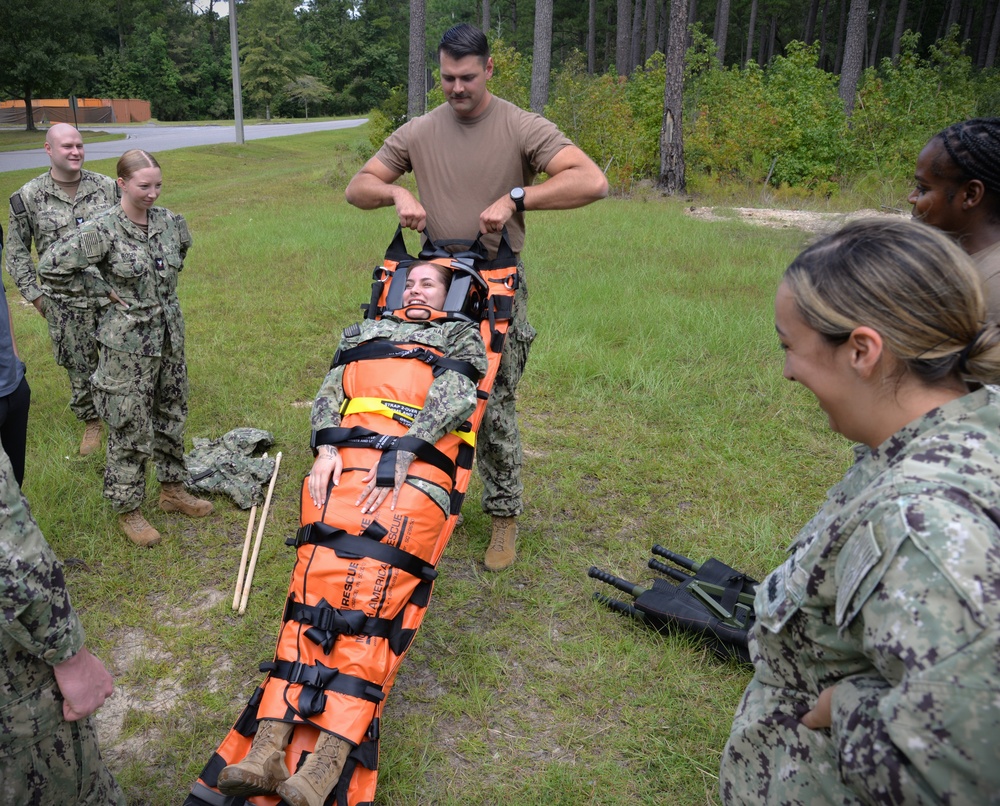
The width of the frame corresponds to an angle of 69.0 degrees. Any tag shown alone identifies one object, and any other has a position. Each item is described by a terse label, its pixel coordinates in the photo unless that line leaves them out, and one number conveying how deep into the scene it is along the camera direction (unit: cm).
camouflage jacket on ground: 477
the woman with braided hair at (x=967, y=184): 241
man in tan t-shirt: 348
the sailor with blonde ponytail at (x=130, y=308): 409
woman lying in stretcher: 224
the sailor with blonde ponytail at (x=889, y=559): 111
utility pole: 2470
